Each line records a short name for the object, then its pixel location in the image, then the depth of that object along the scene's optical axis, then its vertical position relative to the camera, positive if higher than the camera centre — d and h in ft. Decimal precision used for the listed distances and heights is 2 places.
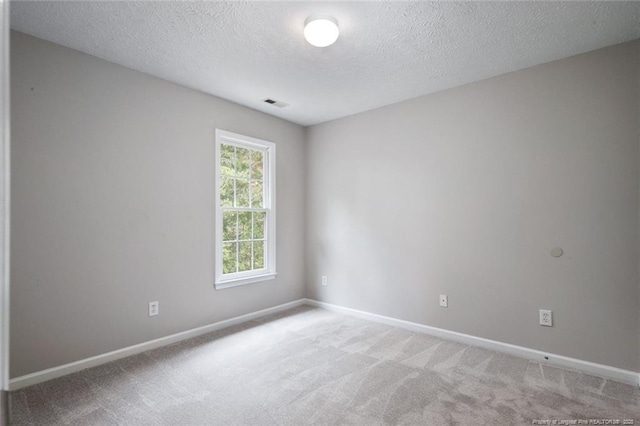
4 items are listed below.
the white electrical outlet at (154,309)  9.64 -2.91
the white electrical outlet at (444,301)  10.68 -2.94
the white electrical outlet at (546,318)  8.86 -2.91
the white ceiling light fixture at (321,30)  6.95 +4.09
